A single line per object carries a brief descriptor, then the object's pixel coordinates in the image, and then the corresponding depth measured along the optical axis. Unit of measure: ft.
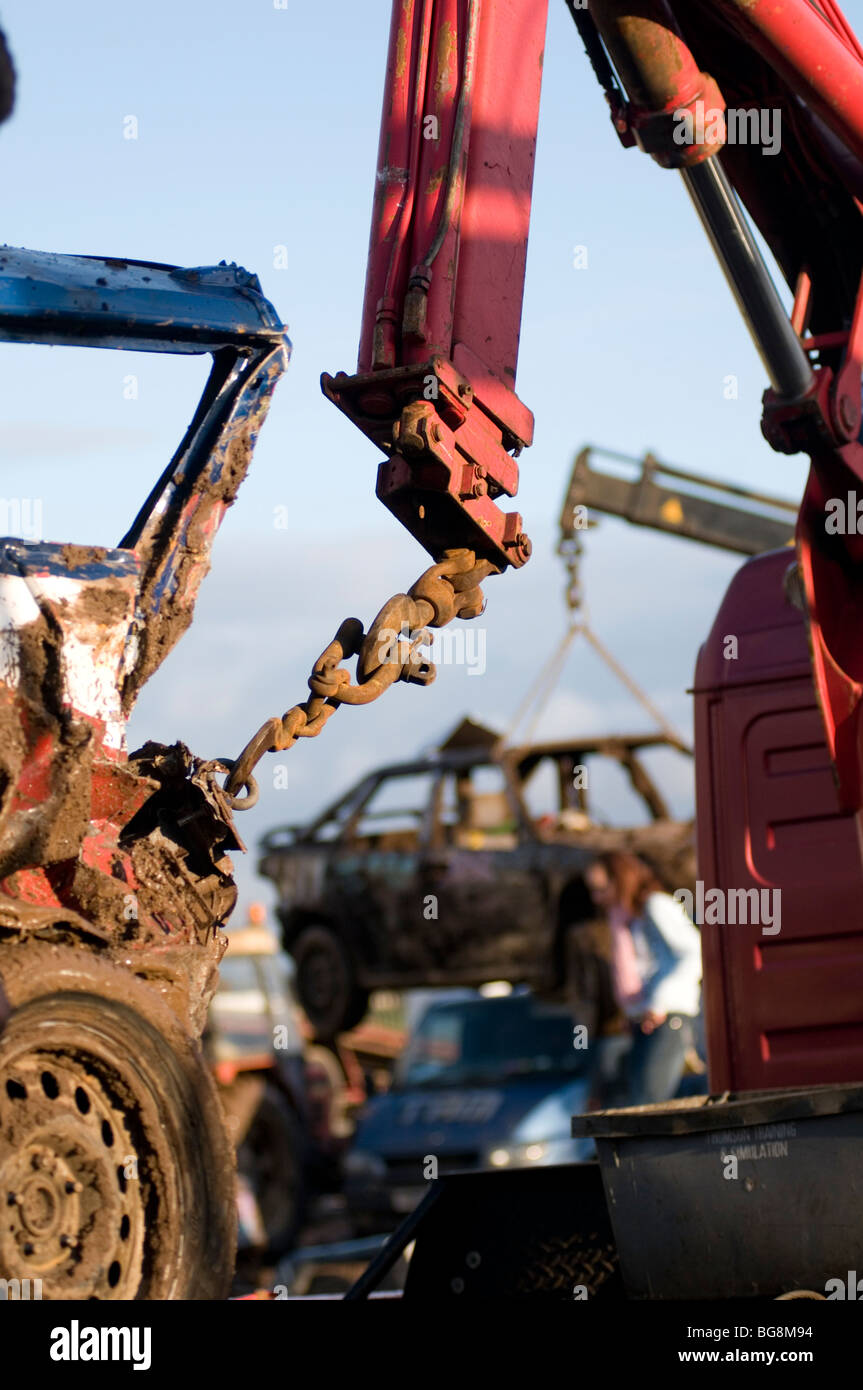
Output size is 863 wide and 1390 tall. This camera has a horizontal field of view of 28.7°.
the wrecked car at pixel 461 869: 45.50
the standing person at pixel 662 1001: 28.53
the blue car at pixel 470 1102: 36.70
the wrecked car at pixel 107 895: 10.09
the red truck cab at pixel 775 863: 16.06
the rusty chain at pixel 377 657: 11.39
